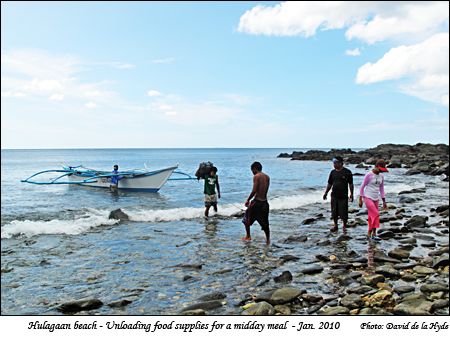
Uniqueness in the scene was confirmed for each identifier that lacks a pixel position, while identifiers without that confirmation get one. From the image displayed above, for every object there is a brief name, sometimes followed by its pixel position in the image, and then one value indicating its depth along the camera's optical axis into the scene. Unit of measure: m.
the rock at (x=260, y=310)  5.16
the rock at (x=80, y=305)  5.71
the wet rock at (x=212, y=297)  5.98
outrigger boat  23.04
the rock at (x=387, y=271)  6.74
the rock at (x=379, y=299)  5.39
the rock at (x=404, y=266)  7.20
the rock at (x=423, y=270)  6.83
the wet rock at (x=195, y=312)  5.22
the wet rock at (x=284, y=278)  6.74
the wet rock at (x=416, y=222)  11.71
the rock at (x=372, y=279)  6.33
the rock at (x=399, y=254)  7.99
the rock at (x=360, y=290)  5.88
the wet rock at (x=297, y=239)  10.23
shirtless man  9.23
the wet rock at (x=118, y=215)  14.41
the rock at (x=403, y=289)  5.88
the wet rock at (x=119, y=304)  5.86
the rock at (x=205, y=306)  5.54
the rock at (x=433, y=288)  5.84
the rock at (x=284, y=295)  5.58
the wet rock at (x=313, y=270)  7.20
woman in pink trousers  9.30
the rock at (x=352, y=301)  5.34
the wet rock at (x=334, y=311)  5.07
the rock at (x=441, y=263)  7.16
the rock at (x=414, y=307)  4.95
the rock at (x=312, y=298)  5.67
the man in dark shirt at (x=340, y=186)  10.17
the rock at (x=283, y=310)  5.26
